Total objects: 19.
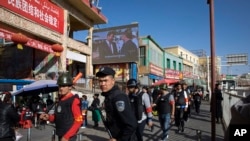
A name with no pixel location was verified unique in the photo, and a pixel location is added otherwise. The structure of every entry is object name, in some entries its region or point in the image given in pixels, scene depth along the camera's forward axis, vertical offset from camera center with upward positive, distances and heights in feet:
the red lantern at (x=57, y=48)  42.24 +6.71
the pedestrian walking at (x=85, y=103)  30.46 -4.63
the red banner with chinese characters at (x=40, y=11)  37.72 +15.19
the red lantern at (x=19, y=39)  32.29 +6.91
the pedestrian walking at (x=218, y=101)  28.09 -3.97
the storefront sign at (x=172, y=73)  95.84 +1.51
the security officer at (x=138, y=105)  14.94 -2.40
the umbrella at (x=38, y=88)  25.84 -1.58
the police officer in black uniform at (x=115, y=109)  6.71 -1.24
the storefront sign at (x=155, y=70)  77.53 +3.09
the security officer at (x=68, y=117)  8.91 -1.99
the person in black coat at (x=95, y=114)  29.59 -6.13
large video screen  64.01 +11.62
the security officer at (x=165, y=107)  19.08 -3.39
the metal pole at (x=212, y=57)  10.95 +1.16
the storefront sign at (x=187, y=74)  115.59 +1.35
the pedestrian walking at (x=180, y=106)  23.71 -3.89
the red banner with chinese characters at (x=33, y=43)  33.24 +7.58
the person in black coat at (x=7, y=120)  10.44 -2.54
